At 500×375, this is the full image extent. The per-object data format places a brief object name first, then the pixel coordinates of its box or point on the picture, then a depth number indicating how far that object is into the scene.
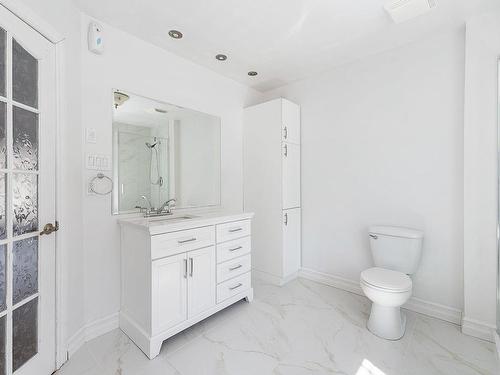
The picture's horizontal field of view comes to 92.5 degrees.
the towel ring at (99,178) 1.76
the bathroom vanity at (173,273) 1.61
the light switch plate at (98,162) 1.75
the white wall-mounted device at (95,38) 1.73
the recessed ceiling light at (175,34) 1.96
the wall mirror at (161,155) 1.97
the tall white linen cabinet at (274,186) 2.66
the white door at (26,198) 1.17
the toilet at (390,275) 1.71
